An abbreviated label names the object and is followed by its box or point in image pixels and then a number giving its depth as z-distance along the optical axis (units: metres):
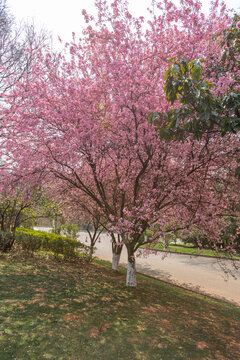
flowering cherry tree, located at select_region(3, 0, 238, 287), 6.11
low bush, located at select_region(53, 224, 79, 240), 16.22
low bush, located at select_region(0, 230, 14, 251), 9.86
